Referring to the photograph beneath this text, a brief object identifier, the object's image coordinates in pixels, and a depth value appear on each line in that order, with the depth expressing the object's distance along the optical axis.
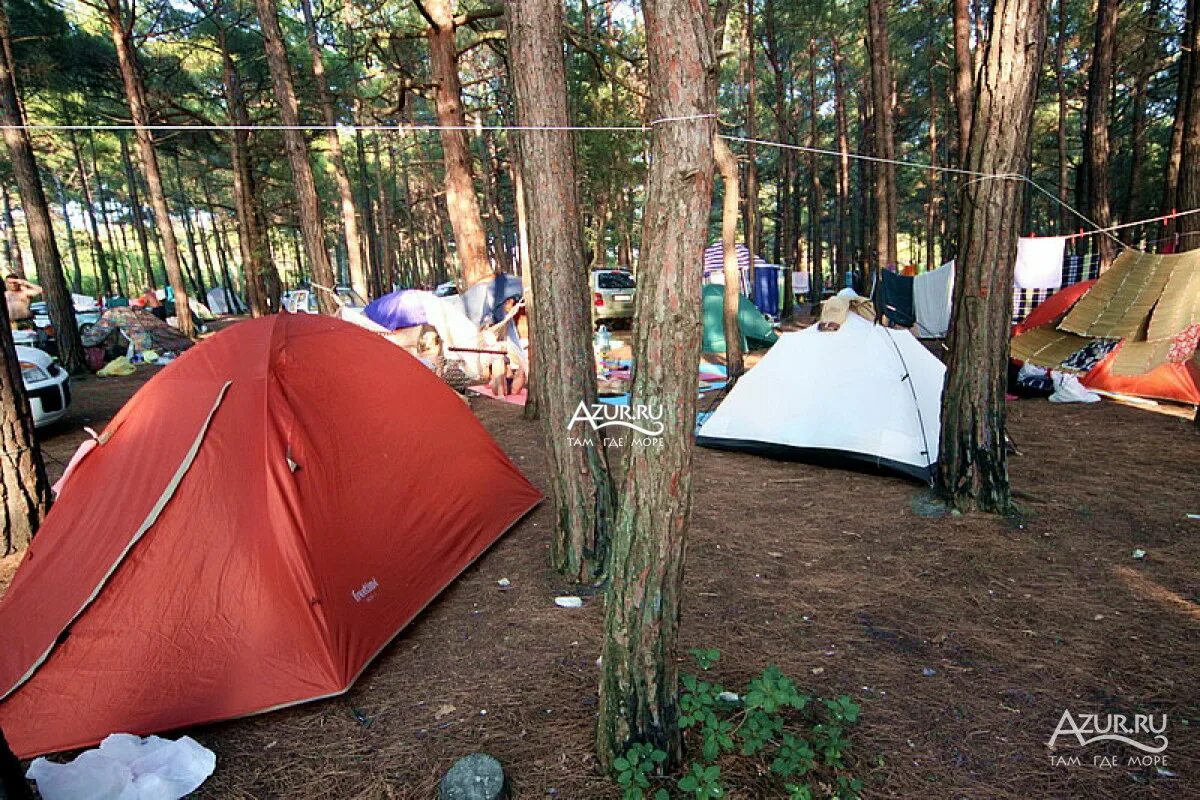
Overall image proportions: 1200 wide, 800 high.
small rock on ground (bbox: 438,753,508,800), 2.00
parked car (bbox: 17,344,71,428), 6.49
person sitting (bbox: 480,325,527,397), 9.17
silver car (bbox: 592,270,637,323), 15.57
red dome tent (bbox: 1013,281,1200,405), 6.48
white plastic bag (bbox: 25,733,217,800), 2.05
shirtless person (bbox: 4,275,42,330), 9.88
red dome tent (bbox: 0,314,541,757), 2.53
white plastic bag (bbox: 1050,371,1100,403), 7.16
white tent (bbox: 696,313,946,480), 5.08
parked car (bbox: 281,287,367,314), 17.02
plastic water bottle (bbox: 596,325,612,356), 9.93
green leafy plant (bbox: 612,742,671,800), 1.93
